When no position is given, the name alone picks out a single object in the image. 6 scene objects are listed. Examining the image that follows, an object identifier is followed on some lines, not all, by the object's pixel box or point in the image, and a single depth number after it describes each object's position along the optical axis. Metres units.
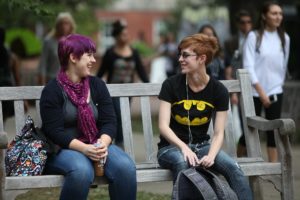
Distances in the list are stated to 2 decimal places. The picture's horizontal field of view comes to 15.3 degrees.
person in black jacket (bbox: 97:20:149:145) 13.45
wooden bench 7.66
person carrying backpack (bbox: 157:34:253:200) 8.20
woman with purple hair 7.63
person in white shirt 10.93
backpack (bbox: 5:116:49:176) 7.71
